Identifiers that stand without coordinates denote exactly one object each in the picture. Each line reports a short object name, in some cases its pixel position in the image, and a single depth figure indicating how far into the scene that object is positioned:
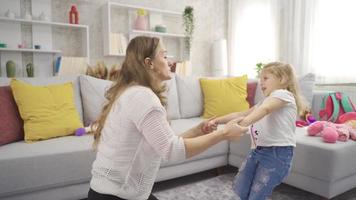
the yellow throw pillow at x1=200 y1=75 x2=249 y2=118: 2.81
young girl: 1.50
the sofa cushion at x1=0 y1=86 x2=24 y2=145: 1.81
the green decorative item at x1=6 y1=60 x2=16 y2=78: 3.44
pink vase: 4.23
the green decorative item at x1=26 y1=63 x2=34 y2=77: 3.55
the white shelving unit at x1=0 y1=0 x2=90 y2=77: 3.52
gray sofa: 1.58
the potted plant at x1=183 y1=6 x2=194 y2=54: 4.61
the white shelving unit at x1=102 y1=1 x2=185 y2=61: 4.03
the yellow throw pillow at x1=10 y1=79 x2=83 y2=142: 1.90
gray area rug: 2.02
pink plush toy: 1.88
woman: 0.93
